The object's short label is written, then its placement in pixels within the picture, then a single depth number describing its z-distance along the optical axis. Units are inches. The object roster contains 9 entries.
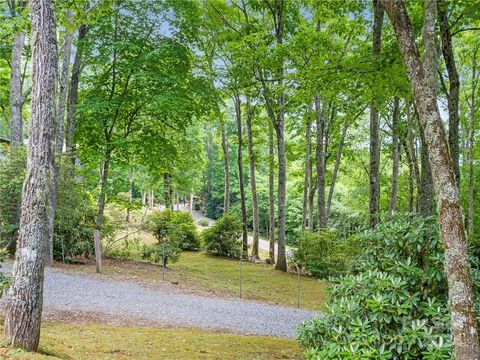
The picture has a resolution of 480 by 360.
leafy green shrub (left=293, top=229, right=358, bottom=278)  544.4
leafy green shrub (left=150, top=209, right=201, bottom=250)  685.9
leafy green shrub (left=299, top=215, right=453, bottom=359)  120.7
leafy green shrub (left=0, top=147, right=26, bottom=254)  407.5
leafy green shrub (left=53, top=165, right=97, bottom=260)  462.6
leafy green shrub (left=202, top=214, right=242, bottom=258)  724.0
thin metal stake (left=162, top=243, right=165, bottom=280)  456.3
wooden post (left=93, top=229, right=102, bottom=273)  408.4
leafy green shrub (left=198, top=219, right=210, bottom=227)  1197.0
